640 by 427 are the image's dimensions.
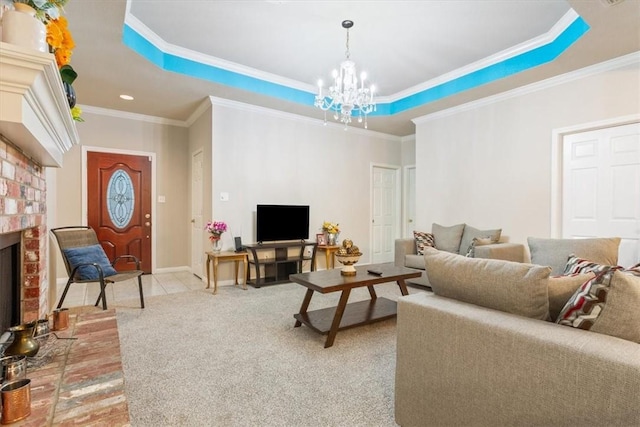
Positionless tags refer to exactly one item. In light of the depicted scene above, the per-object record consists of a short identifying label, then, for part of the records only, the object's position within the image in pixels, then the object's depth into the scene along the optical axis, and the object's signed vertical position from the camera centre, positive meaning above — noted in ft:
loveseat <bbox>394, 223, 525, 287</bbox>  12.93 -1.42
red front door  16.46 +0.26
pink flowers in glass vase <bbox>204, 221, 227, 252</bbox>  14.21 -0.98
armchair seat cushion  10.66 -1.76
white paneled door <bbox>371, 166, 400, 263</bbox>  21.12 -0.08
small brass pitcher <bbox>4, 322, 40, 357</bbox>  4.41 -1.88
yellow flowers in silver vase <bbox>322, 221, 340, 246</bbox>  17.64 -1.23
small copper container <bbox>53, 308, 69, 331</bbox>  5.69 -1.96
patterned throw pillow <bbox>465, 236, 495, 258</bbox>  12.91 -1.28
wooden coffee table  8.46 -2.77
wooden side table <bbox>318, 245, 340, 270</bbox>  17.07 -2.08
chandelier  10.90 +4.12
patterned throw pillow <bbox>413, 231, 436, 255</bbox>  15.04 -1.36
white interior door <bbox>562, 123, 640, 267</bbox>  11.05 +0.94
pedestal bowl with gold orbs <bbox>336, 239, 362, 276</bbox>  9.62 -1.37
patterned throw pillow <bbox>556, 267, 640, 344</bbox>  3.57 -1.07
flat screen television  15.76 -0.62
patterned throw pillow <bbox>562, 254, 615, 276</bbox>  4.75 -0.88
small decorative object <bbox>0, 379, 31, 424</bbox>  3.23 -1.94
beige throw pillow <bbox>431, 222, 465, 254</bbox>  14.96 -1.22
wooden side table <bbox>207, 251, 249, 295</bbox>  13.71 -2.17
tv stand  15.05 -2.42
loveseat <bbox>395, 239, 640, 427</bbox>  3.21 -1.60
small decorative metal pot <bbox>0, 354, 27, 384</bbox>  3.60 -1.80
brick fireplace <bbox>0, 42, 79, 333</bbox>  3.22 +0.93
